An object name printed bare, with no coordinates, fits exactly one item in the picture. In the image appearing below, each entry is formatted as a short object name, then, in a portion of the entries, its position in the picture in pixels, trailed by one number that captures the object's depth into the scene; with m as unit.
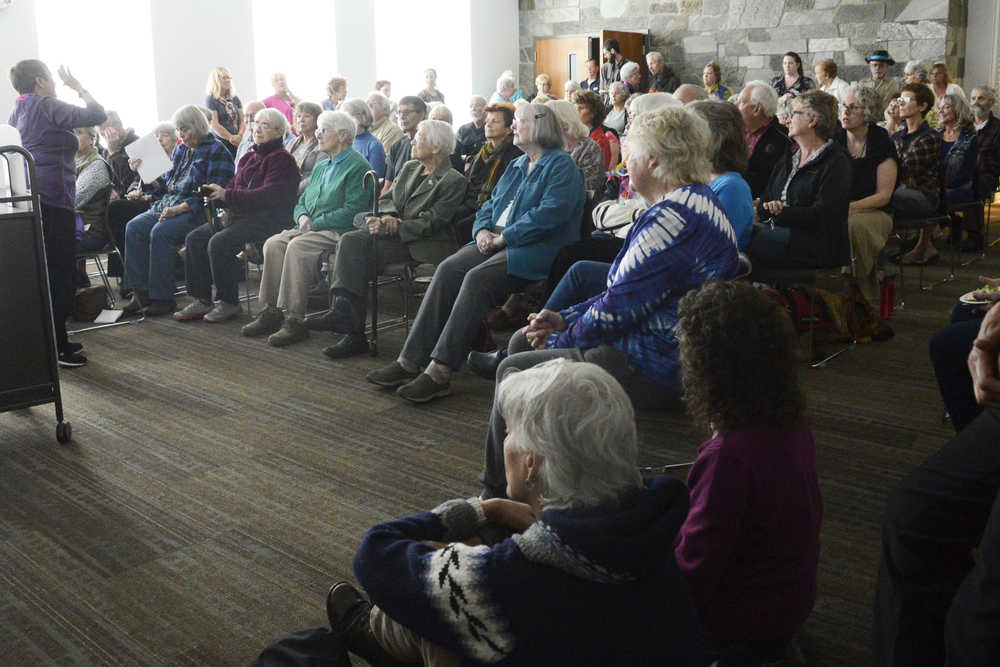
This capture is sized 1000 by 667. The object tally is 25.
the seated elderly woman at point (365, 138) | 6.27
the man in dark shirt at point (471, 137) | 7.27
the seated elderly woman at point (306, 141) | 6.17
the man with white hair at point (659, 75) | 11.86
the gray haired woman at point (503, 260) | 4.00
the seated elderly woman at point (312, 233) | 5.14
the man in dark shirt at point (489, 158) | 4.91
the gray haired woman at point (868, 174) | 4.86
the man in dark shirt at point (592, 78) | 12.09
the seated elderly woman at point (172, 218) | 5.80
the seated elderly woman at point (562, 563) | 1.36
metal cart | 3.48
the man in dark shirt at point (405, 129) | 6.11
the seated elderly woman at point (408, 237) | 4.76
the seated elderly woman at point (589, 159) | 5.05
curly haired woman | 1.69
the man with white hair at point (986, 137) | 7.18
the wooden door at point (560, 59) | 13.12
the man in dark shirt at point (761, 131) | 4.80
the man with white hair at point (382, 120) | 6.92
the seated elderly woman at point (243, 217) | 5.53
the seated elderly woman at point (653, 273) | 2.72
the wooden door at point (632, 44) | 12.41
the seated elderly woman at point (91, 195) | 6.22
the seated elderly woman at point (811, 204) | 4.04
